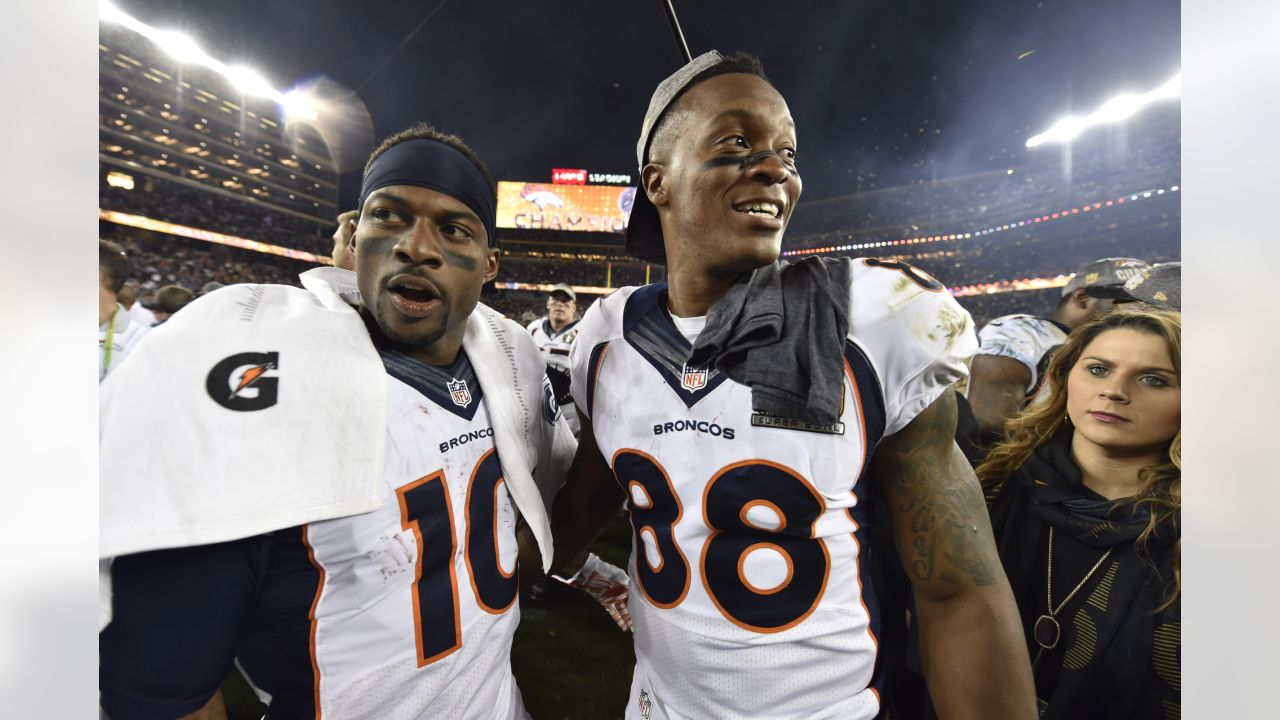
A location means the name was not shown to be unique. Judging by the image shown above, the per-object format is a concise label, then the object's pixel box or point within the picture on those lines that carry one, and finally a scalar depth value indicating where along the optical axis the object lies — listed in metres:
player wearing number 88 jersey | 1.03
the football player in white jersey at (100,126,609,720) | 0.85
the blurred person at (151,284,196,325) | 4.85
